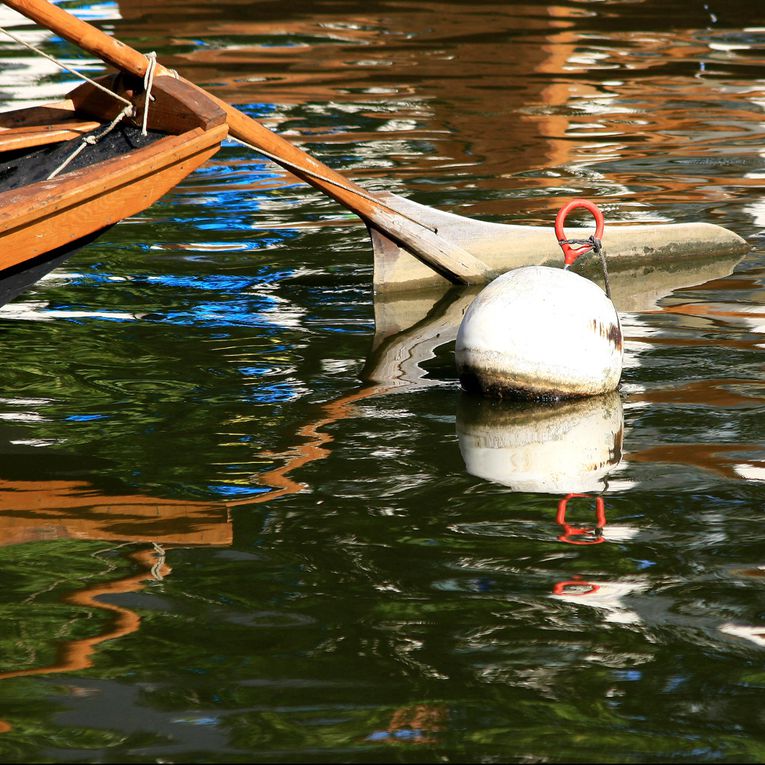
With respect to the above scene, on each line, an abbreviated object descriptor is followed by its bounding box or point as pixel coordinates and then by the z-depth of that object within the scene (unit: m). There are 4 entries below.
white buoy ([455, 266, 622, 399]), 12.12
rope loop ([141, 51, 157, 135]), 14.30
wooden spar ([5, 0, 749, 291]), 15.70
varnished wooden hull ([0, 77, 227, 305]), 12.13
